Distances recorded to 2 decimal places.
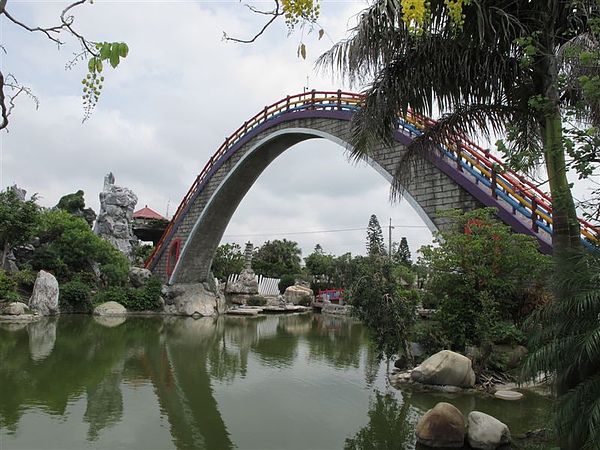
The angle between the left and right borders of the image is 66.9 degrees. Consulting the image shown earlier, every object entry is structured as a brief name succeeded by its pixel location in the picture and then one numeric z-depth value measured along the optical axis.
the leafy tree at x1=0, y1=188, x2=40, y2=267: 17.14
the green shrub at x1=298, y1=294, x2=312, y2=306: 27.70
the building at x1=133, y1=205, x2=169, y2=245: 35.47
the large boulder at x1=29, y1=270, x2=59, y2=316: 16.52
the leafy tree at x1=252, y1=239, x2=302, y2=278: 35.00
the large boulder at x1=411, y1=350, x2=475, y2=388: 7.25
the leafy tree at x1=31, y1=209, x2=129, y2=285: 19.06
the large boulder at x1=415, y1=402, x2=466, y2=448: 4.91
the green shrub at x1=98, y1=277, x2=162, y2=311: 19.98
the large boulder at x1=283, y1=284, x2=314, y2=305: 27.92
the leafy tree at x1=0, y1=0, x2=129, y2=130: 2.01
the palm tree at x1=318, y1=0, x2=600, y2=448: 3.91
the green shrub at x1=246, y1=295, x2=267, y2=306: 26.72
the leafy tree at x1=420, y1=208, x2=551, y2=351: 7.80
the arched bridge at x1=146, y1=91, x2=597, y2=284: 9.14
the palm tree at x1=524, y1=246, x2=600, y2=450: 3.06
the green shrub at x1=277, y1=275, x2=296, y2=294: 32.03
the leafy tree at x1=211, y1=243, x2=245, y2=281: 30.45
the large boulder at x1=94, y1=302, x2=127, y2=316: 18.44
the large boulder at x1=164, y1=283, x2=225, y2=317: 21.44
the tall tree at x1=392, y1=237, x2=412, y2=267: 42.83
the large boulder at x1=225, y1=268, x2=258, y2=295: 27.97
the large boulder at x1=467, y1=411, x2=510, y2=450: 4.80
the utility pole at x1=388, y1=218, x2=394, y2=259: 27.57
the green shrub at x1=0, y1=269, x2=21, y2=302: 15.44
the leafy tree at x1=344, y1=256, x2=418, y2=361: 7.81
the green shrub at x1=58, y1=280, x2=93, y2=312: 17.89
